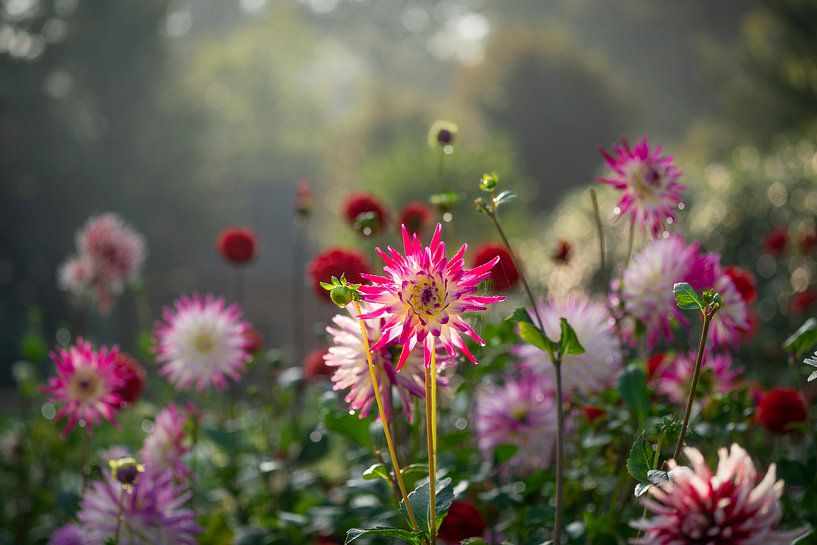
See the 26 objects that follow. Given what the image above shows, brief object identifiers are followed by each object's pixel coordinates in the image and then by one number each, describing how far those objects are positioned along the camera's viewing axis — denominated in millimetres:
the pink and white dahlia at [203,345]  2391
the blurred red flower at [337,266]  2284
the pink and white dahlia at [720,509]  1683
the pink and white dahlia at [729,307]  2195
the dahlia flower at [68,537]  2392
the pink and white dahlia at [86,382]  2264
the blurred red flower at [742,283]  2304
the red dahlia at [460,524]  2126
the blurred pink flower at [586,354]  2233
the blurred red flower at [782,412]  2231
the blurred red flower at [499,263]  2310
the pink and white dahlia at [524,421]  2311
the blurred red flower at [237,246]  2756
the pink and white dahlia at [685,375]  2339
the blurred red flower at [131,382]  2398
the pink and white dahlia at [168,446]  2372
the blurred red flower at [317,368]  2608
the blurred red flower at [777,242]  3226
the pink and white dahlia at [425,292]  1859
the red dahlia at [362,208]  2507
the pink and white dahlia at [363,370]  2009
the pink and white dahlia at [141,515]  2157
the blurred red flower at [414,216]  2580
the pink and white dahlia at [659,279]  2162
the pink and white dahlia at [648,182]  2166
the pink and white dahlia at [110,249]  2930
